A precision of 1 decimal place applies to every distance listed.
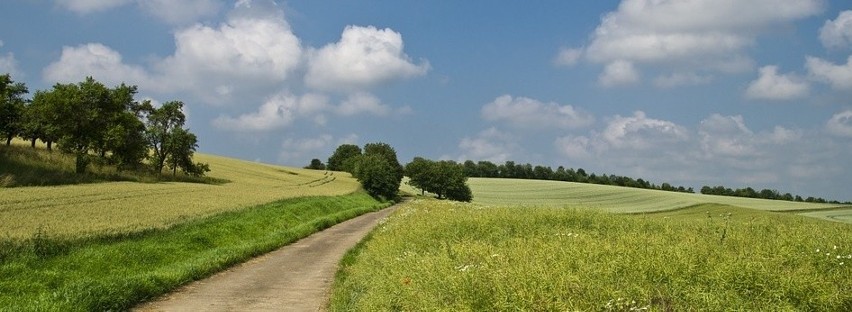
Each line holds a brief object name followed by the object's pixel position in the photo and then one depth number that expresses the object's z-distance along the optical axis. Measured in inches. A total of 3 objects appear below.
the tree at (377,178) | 4074.8
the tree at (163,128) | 3031.5
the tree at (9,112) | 2275.5
